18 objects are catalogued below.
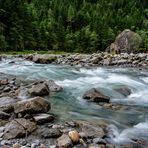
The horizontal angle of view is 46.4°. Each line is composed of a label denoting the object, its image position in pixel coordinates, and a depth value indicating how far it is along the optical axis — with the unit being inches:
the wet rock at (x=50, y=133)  193.9
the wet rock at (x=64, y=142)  180.7
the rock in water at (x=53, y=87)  319.2
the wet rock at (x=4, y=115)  221.0
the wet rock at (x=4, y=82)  336.2
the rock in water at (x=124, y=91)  326.8
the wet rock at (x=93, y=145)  181.3
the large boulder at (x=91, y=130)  197.6
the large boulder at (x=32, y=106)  222.0
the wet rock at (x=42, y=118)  212.2
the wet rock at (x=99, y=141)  187.9
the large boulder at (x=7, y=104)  232.5
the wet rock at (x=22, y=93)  284.6
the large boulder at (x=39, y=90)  287.2
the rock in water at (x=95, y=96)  281.5
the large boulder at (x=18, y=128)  191.1
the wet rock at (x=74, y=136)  186.9
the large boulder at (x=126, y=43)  1043.0
